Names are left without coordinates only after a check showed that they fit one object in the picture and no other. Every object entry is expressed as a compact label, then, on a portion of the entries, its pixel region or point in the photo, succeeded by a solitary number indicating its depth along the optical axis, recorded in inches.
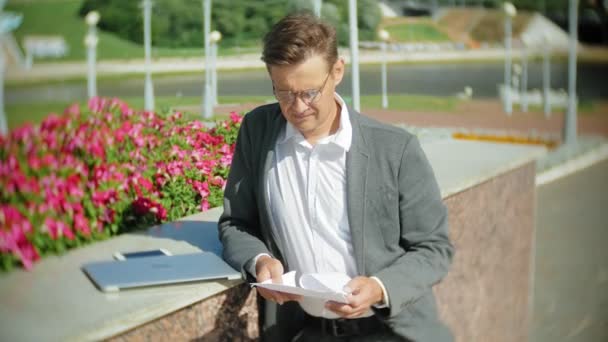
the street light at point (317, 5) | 171.0
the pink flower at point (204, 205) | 133.1
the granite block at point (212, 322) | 86.7
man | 92.7
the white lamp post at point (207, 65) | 146.1
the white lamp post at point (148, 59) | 140.6
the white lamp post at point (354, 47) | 177.0
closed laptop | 90.1
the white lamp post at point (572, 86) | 427.5
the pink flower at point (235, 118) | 144.9
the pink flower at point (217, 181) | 134.1
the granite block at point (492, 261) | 158.2
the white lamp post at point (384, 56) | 193.0
